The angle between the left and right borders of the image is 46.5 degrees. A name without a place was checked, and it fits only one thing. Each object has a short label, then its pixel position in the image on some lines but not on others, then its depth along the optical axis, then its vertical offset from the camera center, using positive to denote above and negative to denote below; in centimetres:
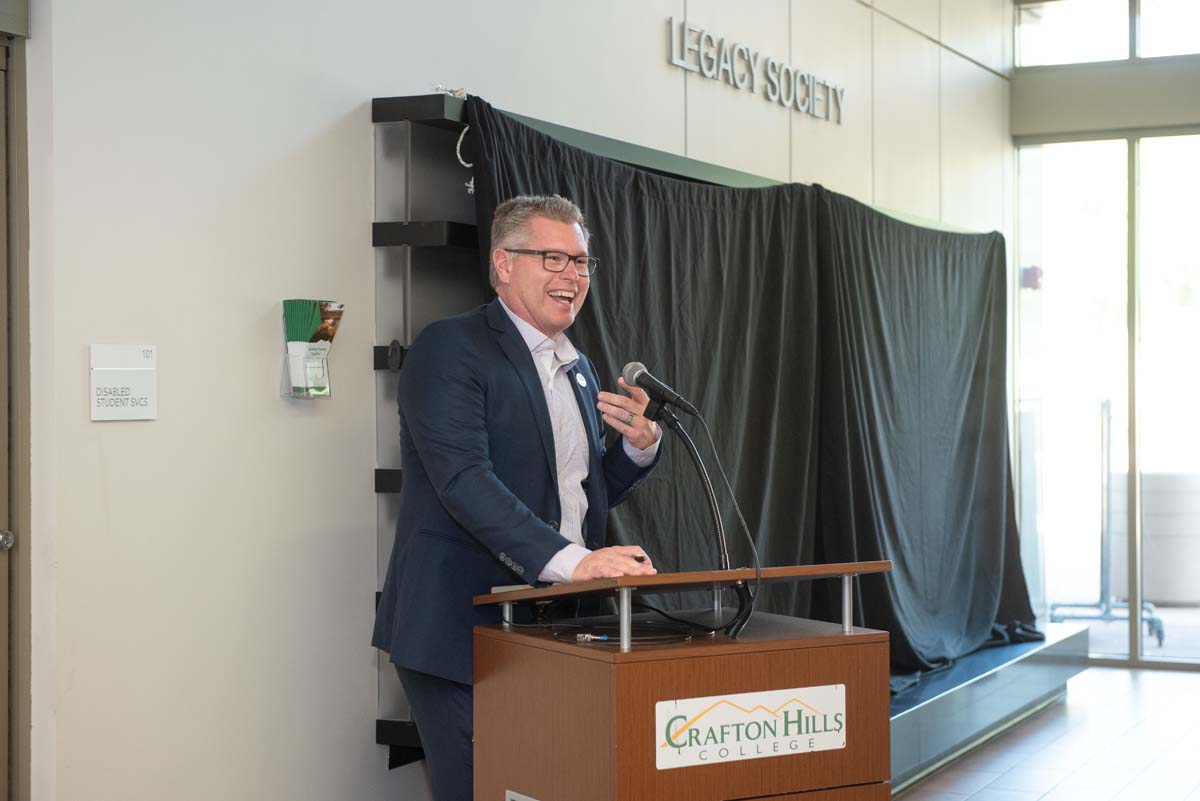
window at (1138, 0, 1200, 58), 725 +209
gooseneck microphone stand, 237 -21
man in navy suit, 260 -4
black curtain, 397 +21
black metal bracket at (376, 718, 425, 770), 331 -75
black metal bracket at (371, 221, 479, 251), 328 +45
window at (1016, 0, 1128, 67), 738 +212
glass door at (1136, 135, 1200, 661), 735 +20
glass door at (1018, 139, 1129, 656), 745 +24
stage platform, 484 -106
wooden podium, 217 -47
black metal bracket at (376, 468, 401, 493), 331 -13
